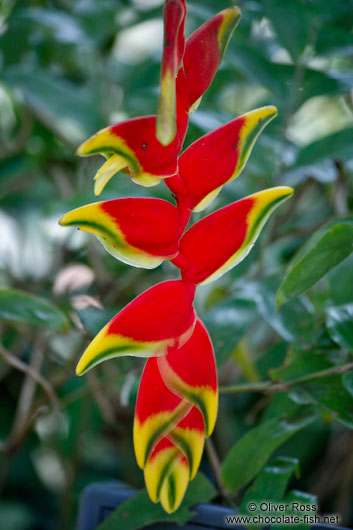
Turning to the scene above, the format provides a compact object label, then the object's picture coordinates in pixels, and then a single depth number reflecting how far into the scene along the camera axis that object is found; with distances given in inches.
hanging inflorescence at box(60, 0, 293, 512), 40.6
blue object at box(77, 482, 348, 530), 48.8
